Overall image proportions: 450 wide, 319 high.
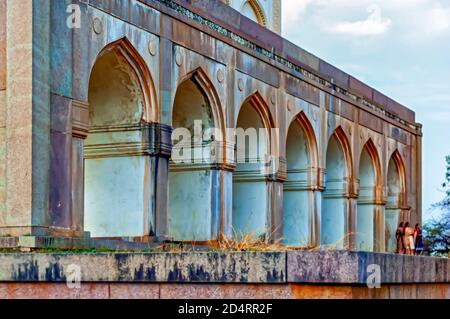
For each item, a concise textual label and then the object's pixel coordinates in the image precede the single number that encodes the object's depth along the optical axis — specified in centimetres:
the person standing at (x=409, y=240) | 2681
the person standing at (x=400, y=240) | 2793
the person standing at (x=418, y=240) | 2694
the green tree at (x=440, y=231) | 3722
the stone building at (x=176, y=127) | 1346
